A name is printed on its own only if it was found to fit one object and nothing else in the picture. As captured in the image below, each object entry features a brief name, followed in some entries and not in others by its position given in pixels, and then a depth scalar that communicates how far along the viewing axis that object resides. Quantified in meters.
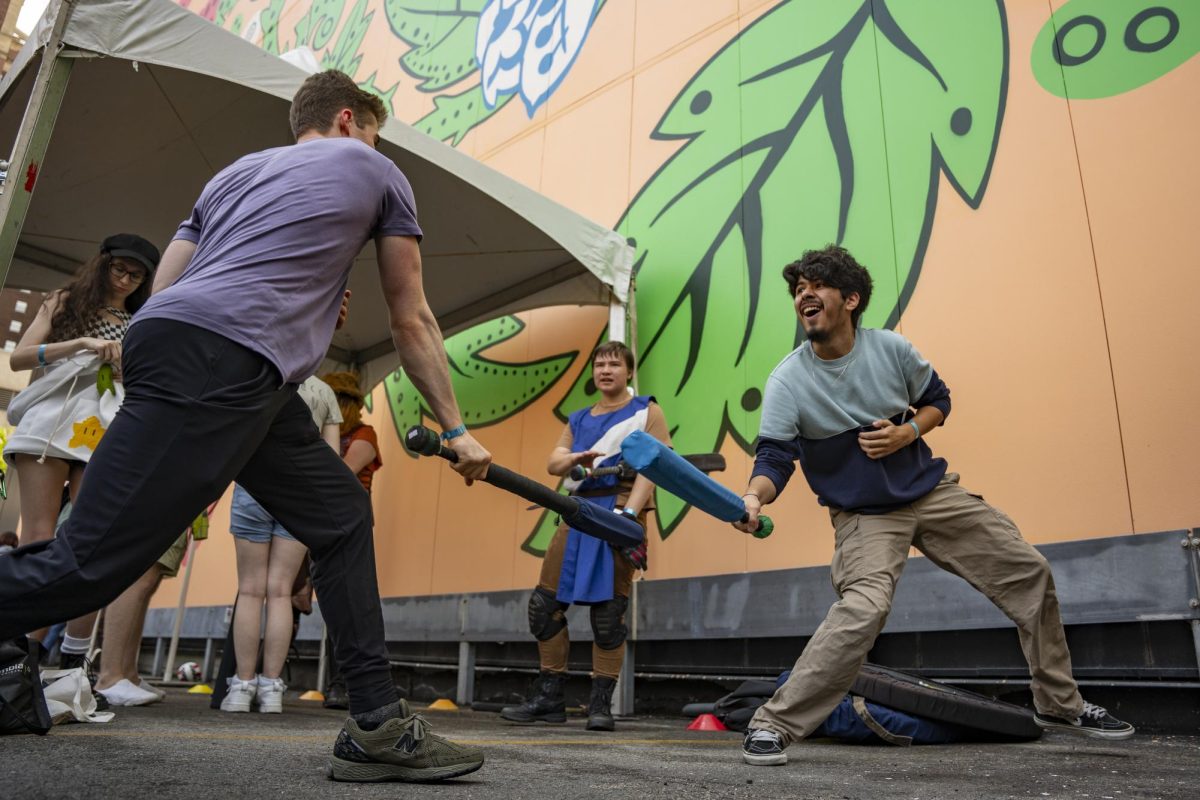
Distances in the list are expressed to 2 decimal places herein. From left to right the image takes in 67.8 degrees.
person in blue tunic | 4.11
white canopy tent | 3.94
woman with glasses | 3.22
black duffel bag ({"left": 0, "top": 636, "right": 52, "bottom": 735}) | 2.32
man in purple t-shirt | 1.60
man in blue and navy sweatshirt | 2.94
